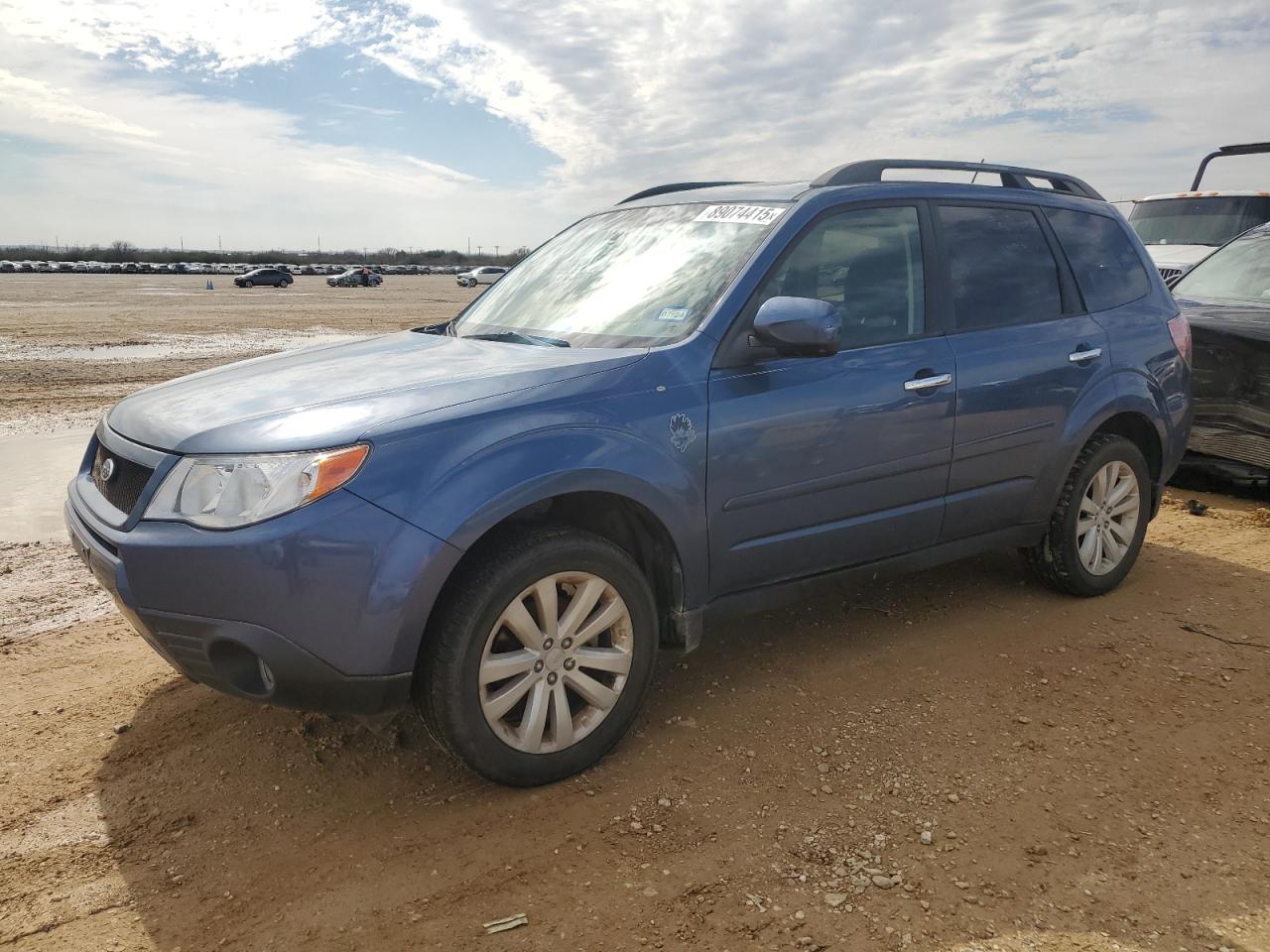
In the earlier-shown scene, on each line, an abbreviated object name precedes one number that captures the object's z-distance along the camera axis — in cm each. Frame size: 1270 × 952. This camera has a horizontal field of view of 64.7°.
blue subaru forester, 271
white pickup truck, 1156
